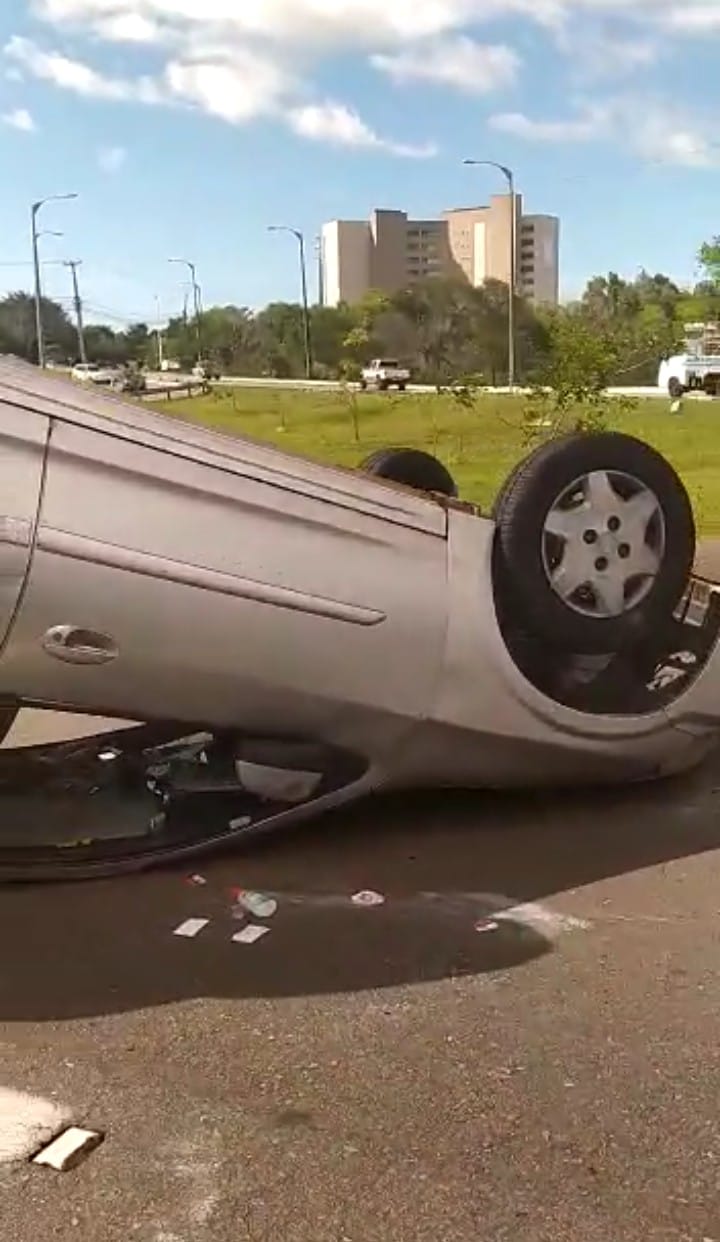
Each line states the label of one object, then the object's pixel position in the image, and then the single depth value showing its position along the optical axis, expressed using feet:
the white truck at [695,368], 124.88
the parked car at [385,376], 150.92
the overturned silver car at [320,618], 13.46
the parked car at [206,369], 177.31
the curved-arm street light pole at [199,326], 254.18
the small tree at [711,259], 177.02
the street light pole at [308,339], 215.12
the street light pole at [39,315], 144.25
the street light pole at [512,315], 112.37
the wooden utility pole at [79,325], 191.61
